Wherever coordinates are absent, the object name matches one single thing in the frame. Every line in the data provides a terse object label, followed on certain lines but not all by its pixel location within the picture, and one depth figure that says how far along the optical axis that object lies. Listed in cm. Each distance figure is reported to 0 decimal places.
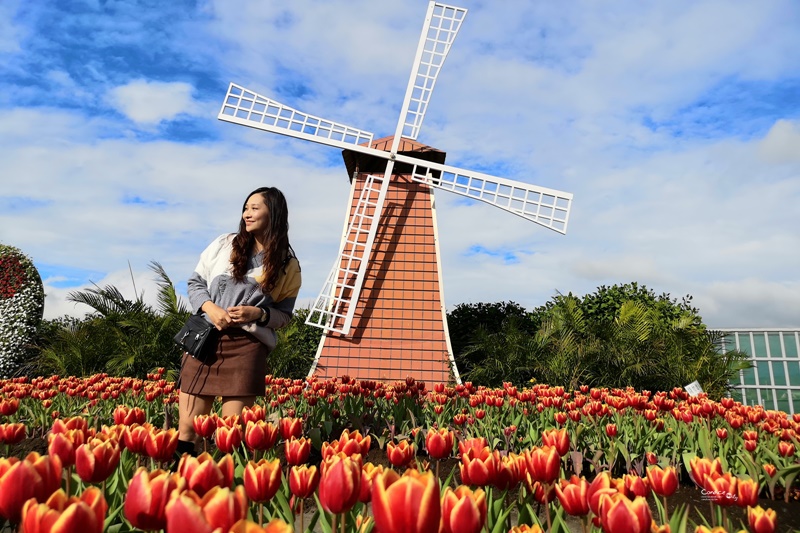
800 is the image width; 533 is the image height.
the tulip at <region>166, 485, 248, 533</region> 79
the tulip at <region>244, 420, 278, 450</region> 185
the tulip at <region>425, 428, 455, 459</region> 189
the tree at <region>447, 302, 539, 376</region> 1185
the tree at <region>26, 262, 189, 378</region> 905
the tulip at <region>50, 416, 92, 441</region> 177
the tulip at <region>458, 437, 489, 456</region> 156
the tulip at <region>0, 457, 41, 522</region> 108
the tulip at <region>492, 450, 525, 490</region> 149
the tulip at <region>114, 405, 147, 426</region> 232
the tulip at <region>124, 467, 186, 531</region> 103
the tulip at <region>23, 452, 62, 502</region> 112
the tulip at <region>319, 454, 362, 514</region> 113
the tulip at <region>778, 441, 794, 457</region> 295
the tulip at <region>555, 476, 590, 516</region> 136
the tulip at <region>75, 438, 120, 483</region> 139
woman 289
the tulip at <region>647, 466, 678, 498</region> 163
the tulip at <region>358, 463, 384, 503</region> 130
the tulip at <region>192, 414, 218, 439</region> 216
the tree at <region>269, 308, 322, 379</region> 987
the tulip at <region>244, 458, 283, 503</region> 131
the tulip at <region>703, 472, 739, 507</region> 158
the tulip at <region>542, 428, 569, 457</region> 189
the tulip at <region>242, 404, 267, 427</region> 225
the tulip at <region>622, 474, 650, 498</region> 138
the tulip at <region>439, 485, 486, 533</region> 94
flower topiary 1130
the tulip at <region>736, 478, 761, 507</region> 157
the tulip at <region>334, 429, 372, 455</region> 168
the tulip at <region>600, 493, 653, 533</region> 104
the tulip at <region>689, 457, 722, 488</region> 171
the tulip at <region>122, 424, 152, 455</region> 179
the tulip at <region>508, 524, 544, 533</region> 107
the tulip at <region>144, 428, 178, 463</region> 168
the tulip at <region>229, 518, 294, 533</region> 77
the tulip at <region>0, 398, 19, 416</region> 293
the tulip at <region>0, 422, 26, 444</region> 213
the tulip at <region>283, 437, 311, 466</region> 167
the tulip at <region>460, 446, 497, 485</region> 144
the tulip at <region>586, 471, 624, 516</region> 124
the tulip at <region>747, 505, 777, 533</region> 142
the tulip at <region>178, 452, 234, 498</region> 115
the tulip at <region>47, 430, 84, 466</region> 153
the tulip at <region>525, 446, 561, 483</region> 148
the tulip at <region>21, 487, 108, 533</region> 79
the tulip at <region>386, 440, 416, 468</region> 173
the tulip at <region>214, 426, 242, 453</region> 189
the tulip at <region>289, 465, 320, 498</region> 140
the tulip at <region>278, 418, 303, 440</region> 205
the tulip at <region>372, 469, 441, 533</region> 83
